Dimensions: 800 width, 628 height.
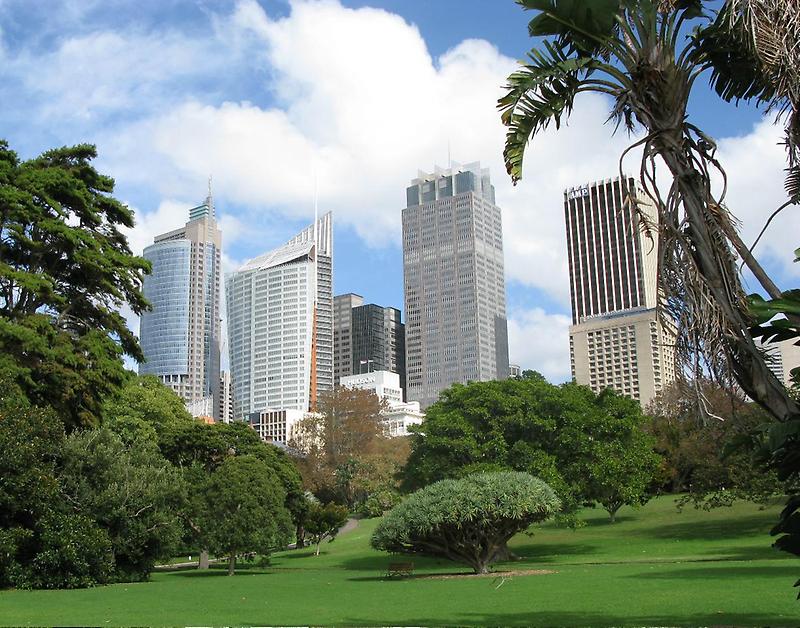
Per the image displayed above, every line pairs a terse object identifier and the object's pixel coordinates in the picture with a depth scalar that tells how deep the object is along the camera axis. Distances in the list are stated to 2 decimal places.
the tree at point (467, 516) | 25.27
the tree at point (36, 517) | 21.52
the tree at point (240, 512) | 33.16
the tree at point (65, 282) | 24.66
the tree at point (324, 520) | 44.38
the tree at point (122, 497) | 25.42
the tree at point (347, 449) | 59.22
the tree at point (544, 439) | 34.78
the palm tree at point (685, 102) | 7.16
